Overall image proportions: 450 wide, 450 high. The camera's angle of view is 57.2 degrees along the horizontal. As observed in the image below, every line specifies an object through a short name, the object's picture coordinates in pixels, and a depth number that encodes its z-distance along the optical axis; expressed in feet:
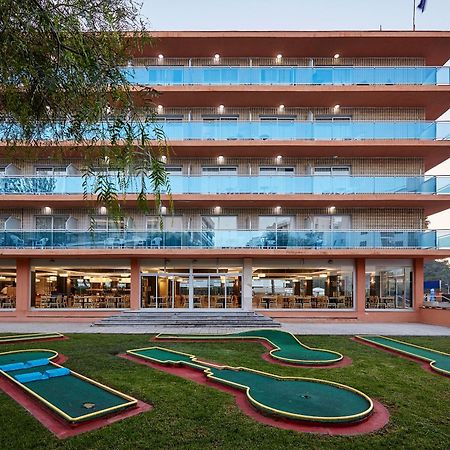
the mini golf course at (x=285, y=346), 41.27
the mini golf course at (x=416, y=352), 39.74
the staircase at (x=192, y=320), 68.44
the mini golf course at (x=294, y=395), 25.55
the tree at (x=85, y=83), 17.30
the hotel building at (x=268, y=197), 73.56
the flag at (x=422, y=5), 80.69
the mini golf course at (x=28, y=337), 51.79
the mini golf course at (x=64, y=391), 25.59
